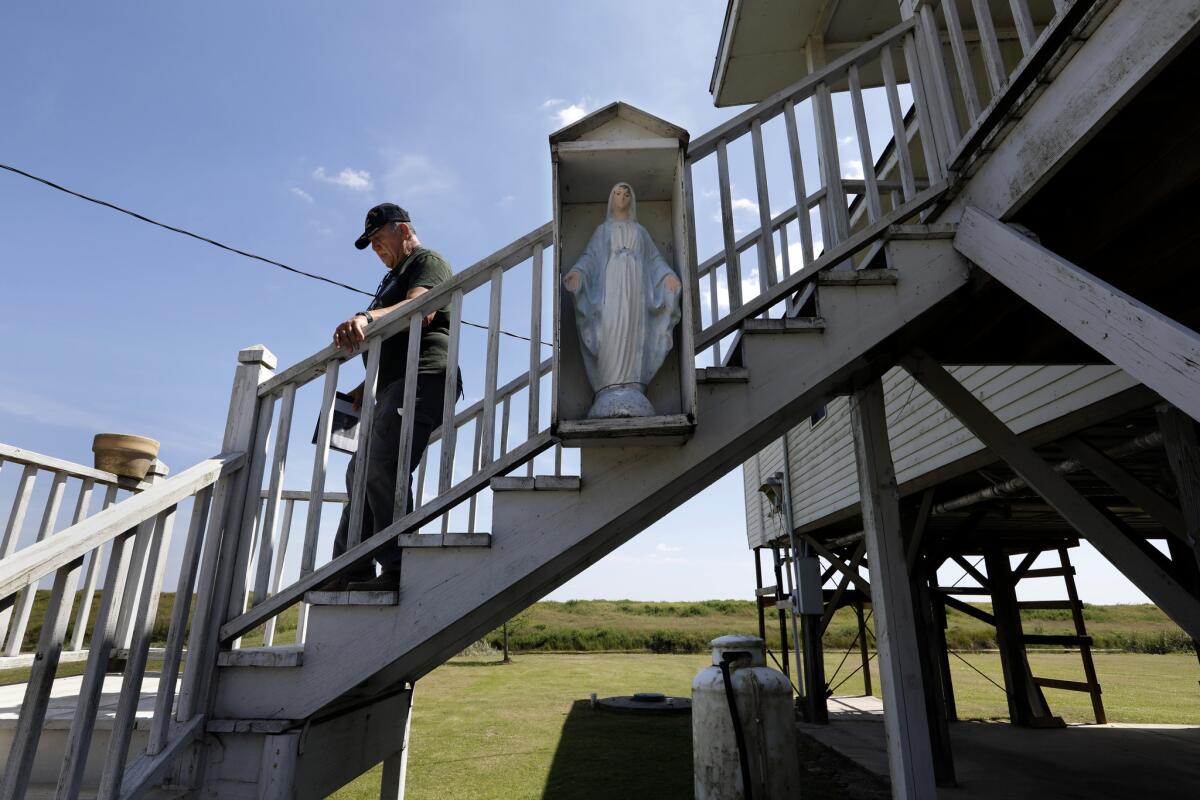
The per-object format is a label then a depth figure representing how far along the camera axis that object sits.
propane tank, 4.31
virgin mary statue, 2.52
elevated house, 1.99
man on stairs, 2.65
